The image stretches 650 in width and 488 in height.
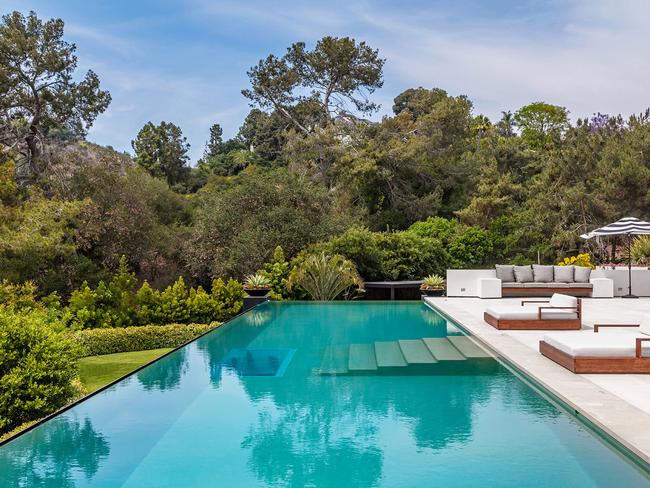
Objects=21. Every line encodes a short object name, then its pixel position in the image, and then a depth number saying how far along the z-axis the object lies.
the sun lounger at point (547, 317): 9.09
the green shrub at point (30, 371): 5.84
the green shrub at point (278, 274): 15.84
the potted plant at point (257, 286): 14.89
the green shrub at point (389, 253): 16.69
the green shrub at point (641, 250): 17.25
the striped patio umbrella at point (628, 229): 14.63
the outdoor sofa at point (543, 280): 14.75
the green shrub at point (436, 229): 22.89
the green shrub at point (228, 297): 13.83
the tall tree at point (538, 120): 35.09
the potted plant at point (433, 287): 15.58
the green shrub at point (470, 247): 22.70
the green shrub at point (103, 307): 12.13
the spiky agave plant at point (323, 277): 15.59
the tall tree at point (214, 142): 49.50
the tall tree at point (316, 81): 31.97
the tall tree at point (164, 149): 41.00
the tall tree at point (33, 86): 19.73
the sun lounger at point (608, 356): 6.11
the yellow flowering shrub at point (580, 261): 17.66
